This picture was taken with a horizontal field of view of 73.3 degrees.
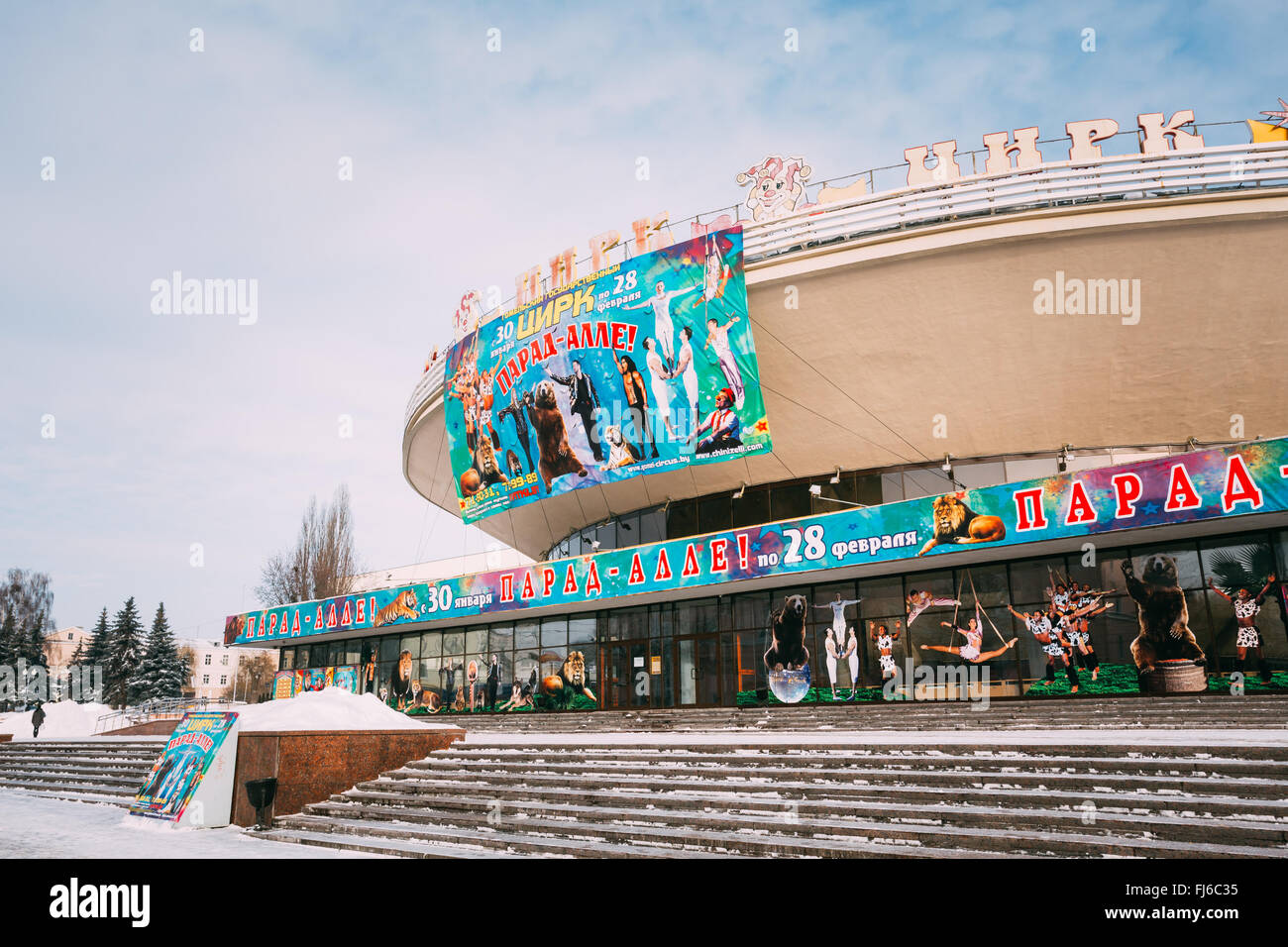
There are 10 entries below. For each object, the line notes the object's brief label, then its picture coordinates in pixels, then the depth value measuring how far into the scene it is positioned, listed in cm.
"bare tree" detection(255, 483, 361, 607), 4653
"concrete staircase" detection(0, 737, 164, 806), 1809
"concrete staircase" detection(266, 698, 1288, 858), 866
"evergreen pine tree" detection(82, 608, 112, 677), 6084
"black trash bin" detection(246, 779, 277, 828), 1271
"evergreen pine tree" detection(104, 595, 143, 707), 5775
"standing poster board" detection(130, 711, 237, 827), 1307
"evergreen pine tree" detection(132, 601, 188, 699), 5456
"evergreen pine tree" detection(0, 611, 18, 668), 5425
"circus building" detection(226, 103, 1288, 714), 1773
